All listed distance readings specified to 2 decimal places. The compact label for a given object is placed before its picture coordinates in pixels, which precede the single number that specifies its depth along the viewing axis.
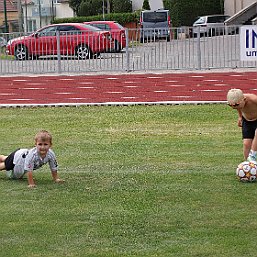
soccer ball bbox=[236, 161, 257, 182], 9.52
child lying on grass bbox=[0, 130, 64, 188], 9.59
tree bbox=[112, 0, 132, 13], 76.00
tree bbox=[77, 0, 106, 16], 78.61
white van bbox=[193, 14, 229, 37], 25.06
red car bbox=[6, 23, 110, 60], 26.92
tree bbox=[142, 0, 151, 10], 74.00
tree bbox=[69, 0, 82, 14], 84.46
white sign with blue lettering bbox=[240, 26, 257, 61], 17.84
